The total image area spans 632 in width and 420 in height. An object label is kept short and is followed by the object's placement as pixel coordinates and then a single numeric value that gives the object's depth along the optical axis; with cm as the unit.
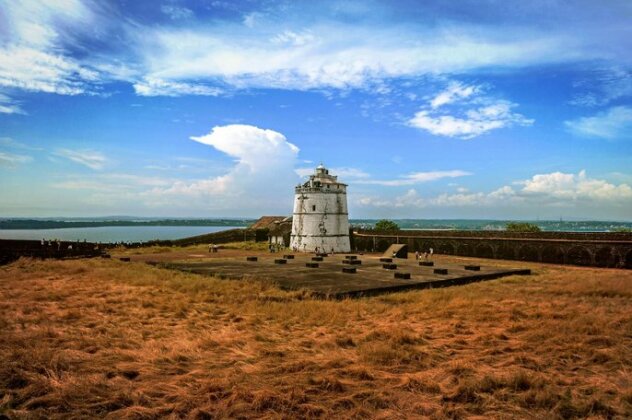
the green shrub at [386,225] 8131
